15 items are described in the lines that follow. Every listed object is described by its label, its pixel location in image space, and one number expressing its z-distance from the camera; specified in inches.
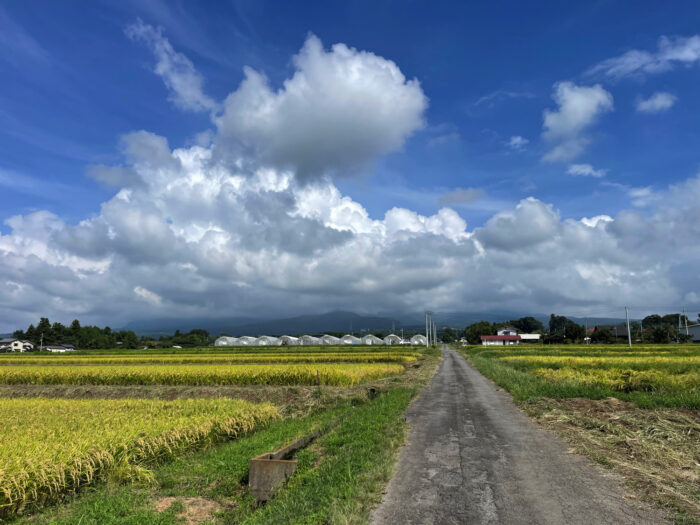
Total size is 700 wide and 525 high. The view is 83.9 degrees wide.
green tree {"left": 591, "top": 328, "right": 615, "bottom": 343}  4283.2
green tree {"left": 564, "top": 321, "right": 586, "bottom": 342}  4313.5
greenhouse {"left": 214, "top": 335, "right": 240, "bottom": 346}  5178.6
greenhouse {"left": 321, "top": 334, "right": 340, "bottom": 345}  5733.3
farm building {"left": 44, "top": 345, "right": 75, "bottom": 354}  4528.3
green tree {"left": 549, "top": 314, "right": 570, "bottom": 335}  7367.1
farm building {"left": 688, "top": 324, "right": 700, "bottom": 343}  4340.1
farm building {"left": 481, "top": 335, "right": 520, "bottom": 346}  5541.3
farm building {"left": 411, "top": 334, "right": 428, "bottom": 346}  5396.7
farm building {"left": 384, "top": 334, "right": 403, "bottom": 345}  5788.9
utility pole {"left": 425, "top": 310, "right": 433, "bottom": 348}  4625.5
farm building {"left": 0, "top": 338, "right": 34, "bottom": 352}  4627.5
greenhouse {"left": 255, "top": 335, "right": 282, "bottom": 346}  5565.9
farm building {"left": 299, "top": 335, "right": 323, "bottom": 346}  5639.8
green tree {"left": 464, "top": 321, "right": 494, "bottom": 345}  6173.2
